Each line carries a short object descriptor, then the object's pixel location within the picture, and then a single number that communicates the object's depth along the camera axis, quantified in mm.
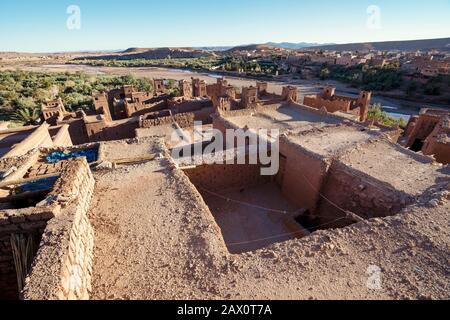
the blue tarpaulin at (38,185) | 5438
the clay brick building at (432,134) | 10539
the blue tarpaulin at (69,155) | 7525
